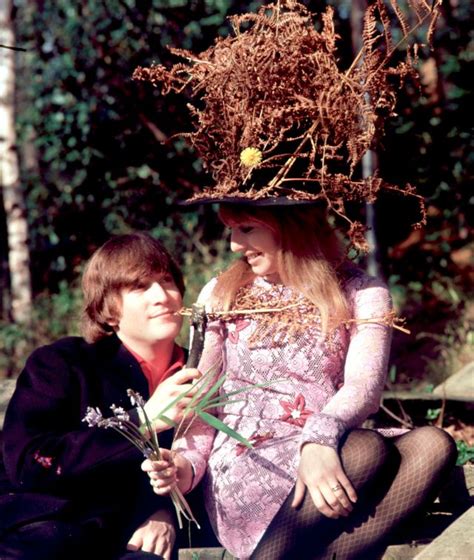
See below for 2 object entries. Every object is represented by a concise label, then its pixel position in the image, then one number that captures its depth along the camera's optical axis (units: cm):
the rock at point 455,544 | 550
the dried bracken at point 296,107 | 668
